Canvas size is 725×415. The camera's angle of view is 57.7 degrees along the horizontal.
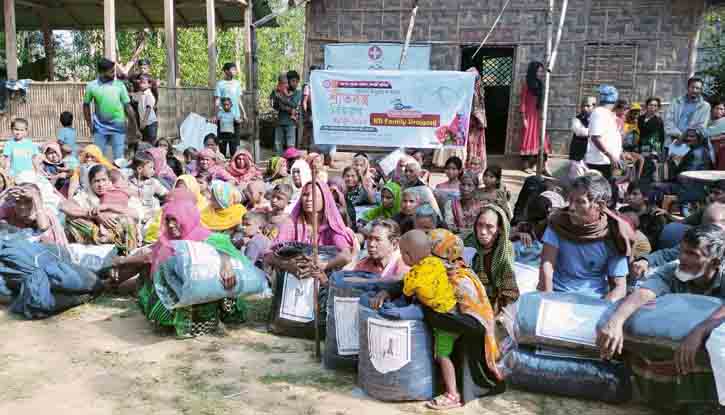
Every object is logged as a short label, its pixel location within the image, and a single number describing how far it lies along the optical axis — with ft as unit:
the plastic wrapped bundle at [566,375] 10.93
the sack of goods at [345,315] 11.88
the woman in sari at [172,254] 13.96
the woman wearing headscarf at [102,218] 18.45
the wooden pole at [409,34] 34.60
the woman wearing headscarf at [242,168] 25.65
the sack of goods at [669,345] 9.80
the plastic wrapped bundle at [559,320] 10.75
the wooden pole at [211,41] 37.46
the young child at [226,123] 34.04
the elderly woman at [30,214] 16.61
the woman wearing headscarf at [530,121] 36.55
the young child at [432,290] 10.36
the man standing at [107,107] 27.12
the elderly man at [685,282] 10.23
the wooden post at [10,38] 31.91
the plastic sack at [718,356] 9.25
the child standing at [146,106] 32.76
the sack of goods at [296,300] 13.69
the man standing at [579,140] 25.23
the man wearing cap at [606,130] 20.76
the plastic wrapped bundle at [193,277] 13.23
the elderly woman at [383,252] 12.85
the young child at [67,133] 28.32
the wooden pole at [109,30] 32.48
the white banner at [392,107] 31.86
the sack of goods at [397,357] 10.63
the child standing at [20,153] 25.03
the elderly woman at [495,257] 13.14
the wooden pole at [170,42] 35.37
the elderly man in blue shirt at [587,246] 12.01
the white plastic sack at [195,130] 35.67
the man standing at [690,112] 28.68
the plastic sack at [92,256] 17.09
